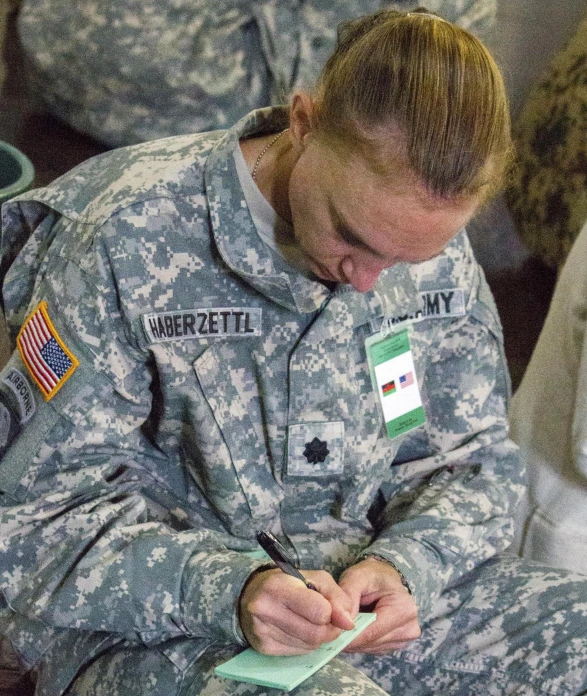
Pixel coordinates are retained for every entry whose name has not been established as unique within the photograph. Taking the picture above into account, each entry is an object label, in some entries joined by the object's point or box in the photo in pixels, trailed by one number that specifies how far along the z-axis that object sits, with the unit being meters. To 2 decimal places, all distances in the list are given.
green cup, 3.88
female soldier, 3.10
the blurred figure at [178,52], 4.12
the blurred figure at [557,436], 3.54
